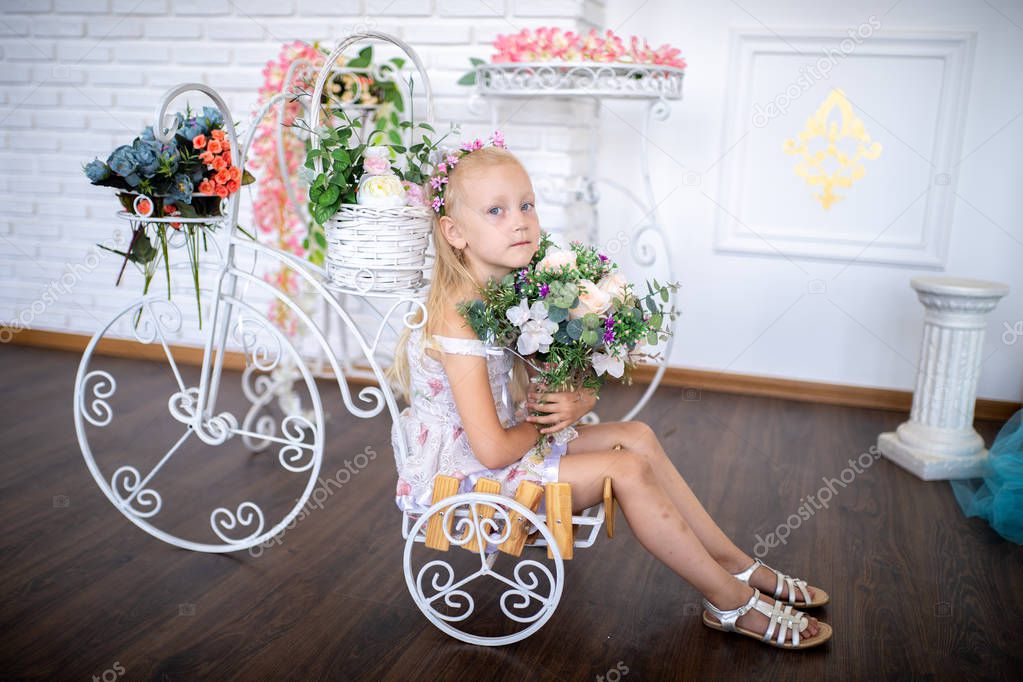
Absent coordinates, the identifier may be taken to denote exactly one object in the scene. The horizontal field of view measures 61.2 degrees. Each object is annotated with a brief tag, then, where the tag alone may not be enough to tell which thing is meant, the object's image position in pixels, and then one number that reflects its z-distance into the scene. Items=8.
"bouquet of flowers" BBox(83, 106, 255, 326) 1.74
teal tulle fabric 2.18
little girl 1.67
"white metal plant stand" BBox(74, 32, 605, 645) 1.66
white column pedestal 2.58
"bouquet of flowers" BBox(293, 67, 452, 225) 1.71
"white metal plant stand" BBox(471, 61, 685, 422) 2.39
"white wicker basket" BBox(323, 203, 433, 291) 1.72
